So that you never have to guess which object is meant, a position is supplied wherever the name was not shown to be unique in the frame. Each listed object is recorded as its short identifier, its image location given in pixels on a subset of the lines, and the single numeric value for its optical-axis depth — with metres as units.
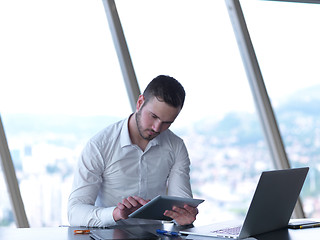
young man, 2.06
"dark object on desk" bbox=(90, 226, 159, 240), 1.55
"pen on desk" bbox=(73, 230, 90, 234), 1.76
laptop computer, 1.61
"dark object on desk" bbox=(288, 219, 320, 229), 1.91
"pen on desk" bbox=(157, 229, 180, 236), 1.72
